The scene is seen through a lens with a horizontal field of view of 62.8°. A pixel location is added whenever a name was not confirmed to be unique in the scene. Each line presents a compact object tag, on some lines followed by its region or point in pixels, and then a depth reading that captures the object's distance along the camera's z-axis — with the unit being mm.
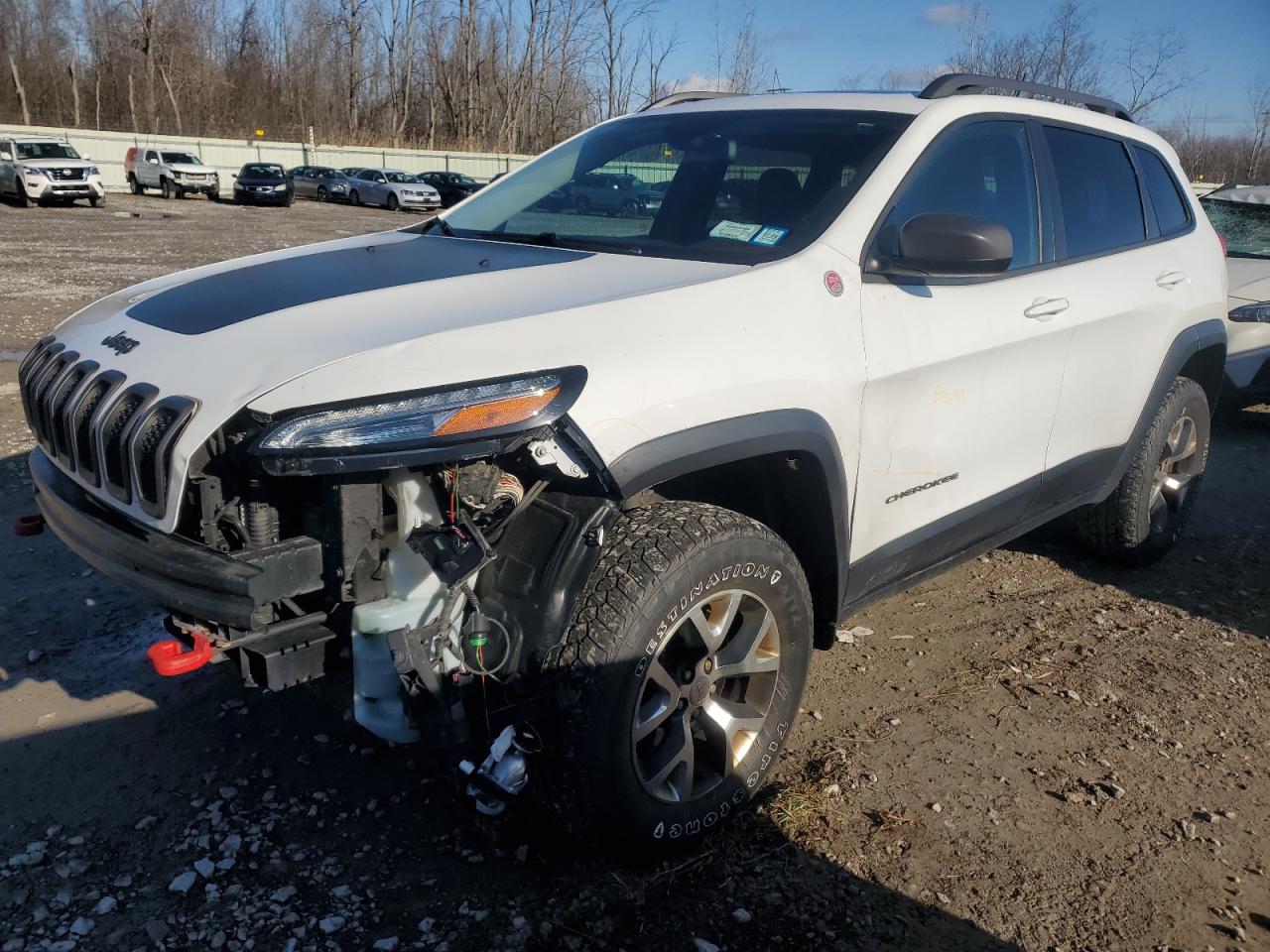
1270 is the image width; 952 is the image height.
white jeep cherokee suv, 2238
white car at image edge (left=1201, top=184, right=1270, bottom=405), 7258
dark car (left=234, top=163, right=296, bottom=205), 33812
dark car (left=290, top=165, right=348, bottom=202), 38562
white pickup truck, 35406
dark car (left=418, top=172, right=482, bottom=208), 38875
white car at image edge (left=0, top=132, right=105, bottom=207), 28422
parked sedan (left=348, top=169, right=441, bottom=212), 36156
